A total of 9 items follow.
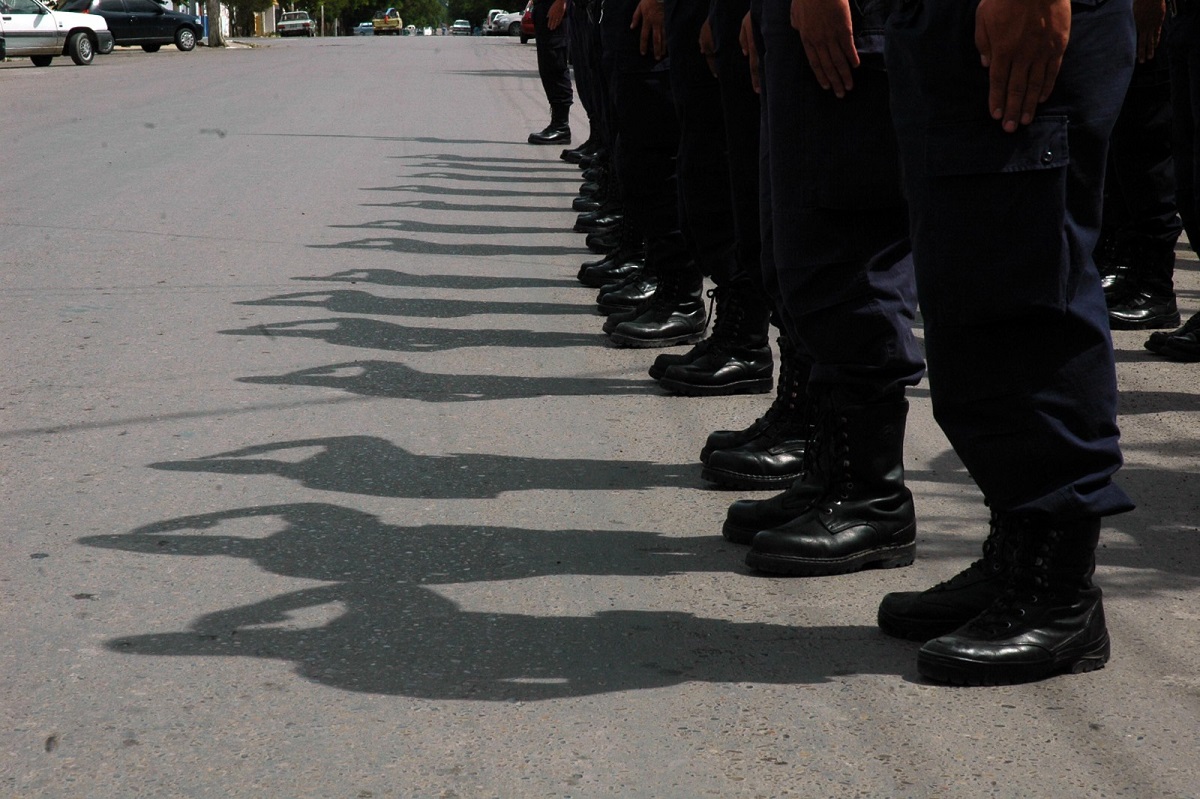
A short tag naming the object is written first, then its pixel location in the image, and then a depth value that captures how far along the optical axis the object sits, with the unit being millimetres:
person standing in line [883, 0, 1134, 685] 2379
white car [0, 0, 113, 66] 28594
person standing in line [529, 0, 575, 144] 12016
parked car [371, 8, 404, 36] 94606
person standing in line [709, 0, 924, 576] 3137
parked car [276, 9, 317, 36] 74500
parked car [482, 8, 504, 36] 73275
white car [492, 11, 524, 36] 67538
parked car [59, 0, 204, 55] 32656
